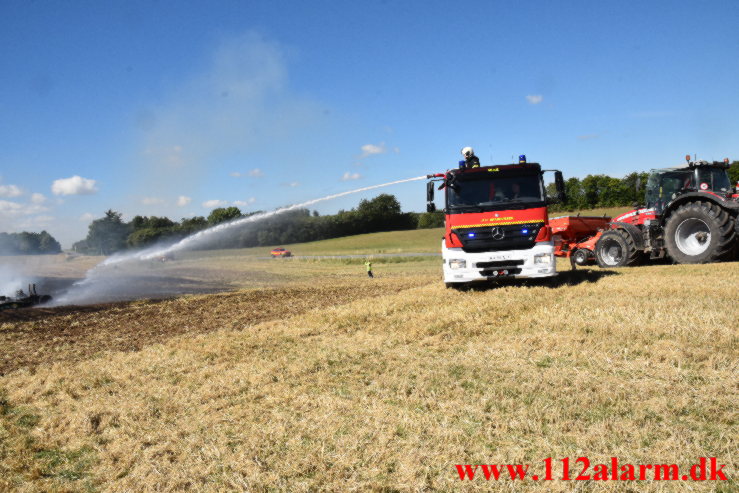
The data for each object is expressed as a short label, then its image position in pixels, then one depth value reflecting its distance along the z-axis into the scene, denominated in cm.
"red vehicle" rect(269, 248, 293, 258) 6069
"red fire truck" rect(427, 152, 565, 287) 1108
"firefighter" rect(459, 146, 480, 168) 1336
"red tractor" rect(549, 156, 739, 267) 1319
